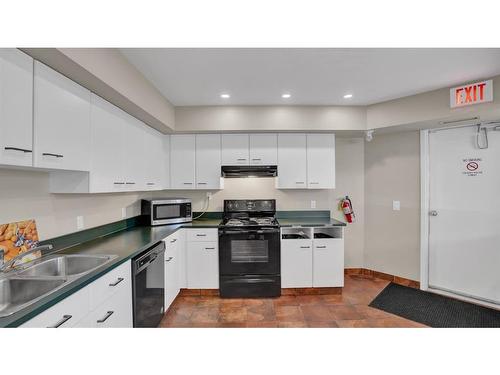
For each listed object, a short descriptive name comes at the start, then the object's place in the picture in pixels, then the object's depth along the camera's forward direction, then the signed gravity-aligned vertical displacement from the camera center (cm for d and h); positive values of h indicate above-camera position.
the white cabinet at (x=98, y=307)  111 -66
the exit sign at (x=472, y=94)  226 +96
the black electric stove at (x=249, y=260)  287 -89
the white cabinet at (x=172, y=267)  246 -88
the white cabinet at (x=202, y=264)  291 -94
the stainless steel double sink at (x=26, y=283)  130 -54
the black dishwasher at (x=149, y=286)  182 -84
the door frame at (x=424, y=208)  306 -26
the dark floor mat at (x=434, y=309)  241 -137
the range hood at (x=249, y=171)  314 +25
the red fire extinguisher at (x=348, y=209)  348 -30
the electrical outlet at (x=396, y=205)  328 -24
